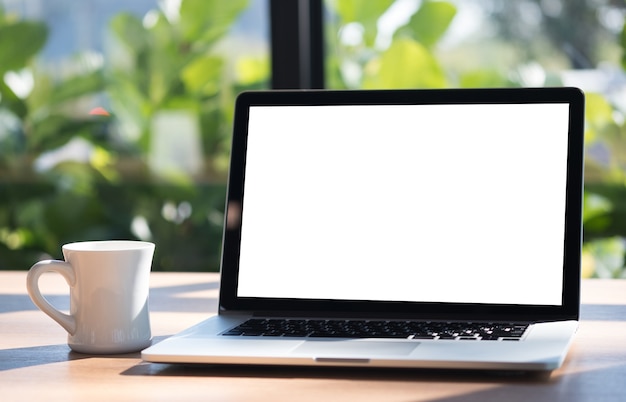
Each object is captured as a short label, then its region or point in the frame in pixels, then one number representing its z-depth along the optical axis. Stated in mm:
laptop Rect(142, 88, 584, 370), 1222
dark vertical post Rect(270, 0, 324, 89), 2691
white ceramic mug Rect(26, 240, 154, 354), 1191
